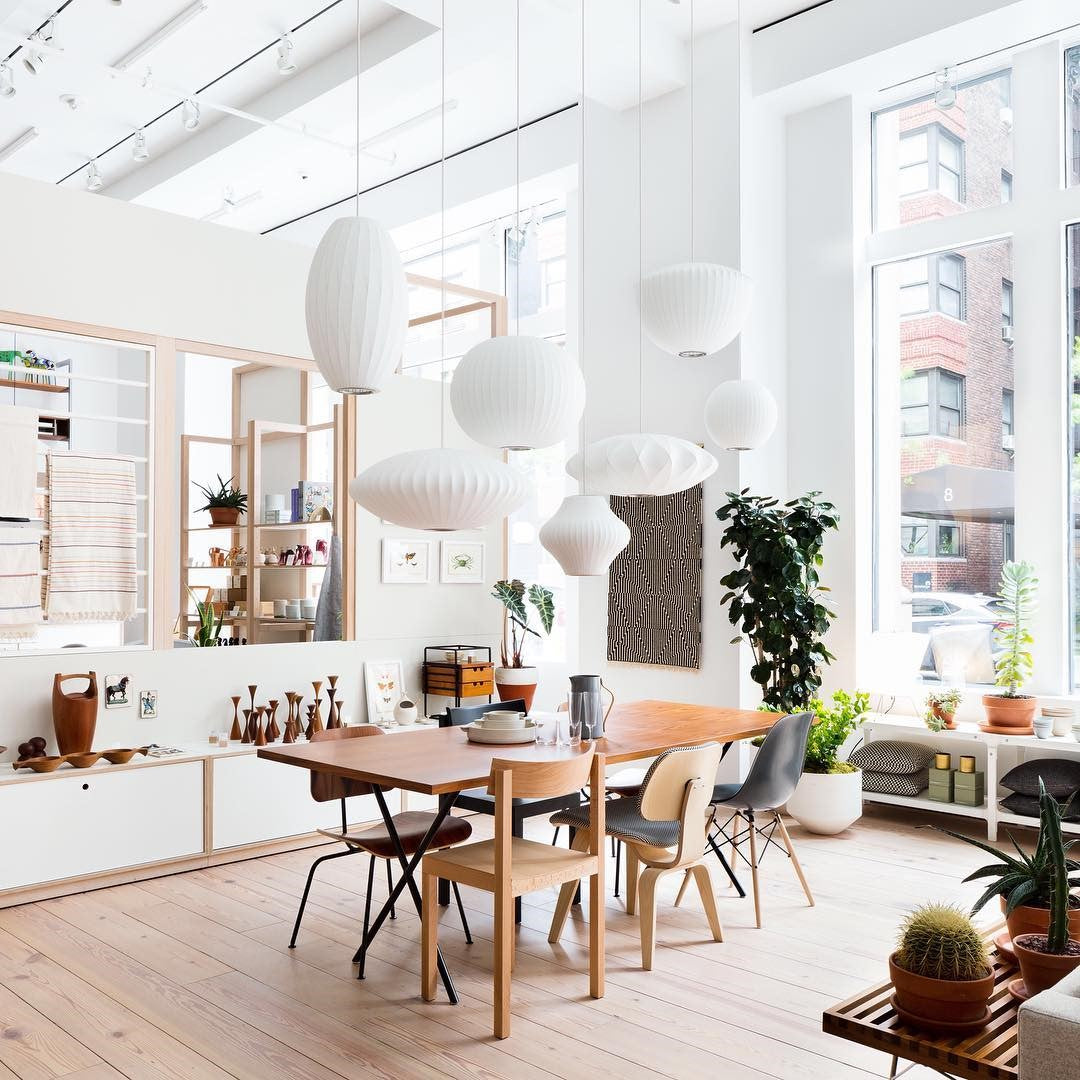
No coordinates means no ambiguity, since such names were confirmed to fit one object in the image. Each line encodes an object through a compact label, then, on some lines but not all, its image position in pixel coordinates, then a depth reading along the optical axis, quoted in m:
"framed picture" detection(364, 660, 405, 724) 6.27
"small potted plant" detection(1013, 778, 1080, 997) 2.14
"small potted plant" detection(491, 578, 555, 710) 6.70
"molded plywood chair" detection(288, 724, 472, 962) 3.86
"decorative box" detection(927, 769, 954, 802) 5.73
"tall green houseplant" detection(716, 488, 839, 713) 5.82
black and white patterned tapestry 6.64
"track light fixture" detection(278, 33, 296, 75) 6.47
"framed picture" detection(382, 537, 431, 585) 6.50
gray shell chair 4.21
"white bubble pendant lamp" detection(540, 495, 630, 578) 4.24
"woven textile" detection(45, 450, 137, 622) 5.03
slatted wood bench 2.00
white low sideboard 4.51
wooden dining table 3.45
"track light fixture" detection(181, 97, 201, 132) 6.76
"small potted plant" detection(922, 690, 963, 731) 5.76
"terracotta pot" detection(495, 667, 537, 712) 6.69
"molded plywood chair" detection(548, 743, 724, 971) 3.65
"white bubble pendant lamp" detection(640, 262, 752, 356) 4.14
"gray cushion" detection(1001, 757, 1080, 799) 5.29
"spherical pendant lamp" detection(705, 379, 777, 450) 4.81
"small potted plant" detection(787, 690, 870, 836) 5.59
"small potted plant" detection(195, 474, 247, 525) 6.53
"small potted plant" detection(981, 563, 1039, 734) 5.63
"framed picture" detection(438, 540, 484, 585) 6.83
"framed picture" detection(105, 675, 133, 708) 5.15
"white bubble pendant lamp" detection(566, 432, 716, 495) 4.04
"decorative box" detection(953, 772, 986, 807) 5.64
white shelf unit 5.45
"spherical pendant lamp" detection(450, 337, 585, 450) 3.29
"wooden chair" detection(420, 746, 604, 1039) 3.21
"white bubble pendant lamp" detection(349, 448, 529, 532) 3.26
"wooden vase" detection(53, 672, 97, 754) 4.82
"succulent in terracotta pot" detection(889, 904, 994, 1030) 2.11
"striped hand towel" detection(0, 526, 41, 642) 4.80
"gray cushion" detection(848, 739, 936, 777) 5.89
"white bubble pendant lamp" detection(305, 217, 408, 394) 2.85
